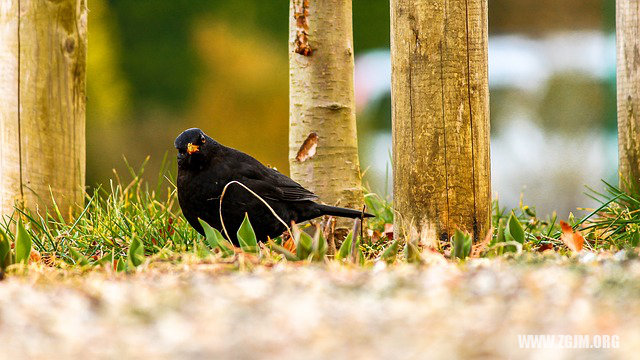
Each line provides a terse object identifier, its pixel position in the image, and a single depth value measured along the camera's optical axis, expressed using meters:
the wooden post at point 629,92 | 7.61
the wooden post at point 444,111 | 6.05
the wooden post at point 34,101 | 7.63
